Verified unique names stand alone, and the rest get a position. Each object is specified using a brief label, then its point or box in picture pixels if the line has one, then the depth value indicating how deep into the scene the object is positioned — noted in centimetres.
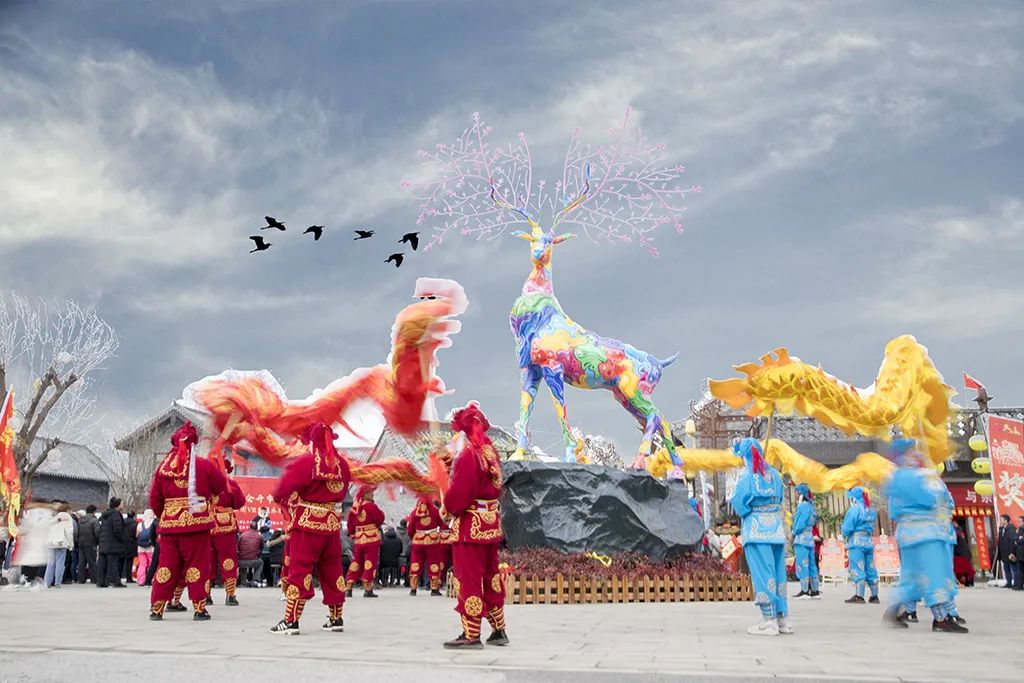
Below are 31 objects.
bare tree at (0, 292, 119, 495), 2394
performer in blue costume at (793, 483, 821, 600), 1316
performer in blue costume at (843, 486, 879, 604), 1179
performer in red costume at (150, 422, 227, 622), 904
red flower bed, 1219
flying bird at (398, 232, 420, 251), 1007
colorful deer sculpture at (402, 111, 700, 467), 1470
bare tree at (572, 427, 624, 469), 4041
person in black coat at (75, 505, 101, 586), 1697
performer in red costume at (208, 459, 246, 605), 1110
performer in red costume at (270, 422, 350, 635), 753
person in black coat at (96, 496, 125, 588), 1551
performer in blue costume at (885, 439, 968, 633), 808
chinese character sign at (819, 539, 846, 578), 2125
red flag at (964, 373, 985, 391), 2081
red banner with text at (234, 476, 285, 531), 2069
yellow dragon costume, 1077
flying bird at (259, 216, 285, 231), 897
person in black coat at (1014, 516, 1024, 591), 1744
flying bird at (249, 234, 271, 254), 915
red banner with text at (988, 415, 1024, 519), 1780
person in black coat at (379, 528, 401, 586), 1767
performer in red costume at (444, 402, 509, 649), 670
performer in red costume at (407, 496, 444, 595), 1435
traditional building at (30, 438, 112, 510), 3347
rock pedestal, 1309
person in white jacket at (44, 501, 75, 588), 1572
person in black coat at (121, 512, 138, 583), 1627
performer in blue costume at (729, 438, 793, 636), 777
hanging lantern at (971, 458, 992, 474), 1953
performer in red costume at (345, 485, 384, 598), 1338
